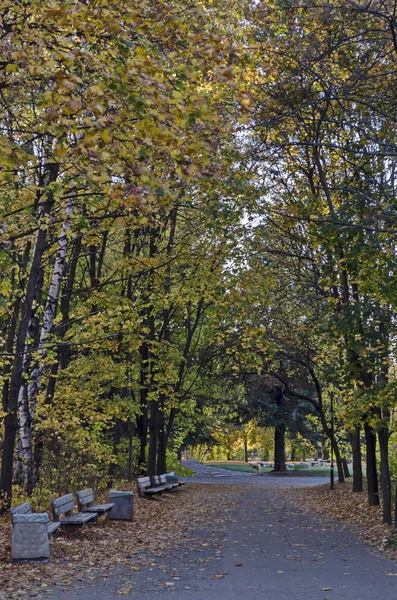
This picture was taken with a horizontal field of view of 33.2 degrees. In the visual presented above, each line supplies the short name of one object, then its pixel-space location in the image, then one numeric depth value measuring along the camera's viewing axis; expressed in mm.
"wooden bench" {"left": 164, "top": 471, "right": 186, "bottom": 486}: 24364
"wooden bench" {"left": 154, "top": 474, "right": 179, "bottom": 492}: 21531
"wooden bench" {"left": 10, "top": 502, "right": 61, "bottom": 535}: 9070
